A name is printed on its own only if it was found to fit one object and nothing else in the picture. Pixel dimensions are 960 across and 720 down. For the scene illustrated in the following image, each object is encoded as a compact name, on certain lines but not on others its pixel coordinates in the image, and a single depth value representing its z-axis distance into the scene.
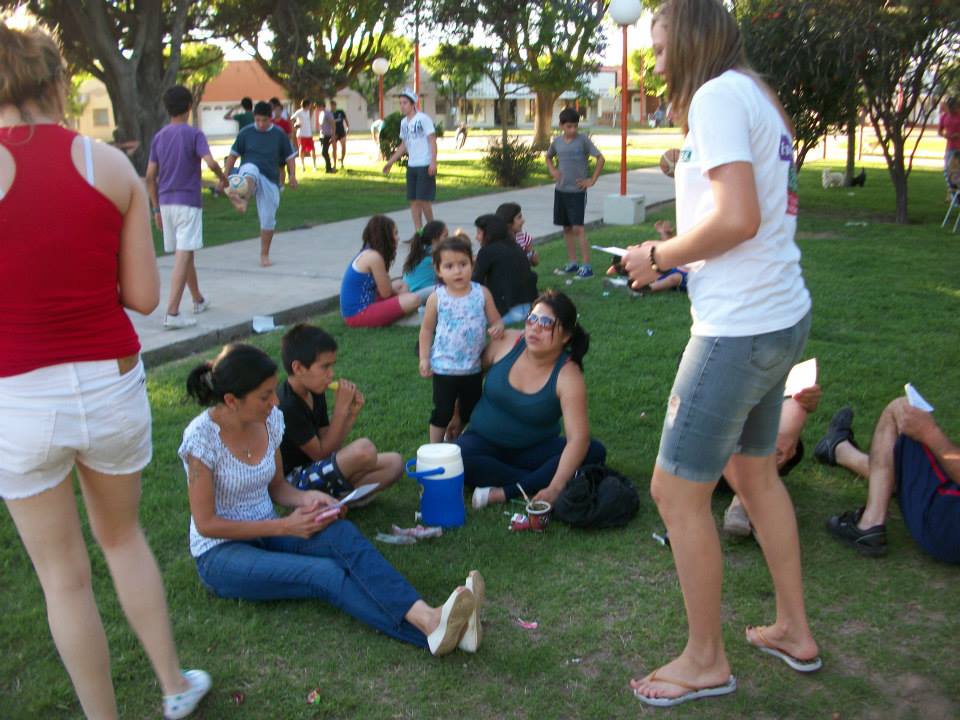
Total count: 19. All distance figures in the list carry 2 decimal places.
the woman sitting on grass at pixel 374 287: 7.33
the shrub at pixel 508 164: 19.25
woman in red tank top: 2.20
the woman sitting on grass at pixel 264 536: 3.11
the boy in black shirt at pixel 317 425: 3.88
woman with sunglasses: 4.20
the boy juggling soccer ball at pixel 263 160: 9.95
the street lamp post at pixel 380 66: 29.65
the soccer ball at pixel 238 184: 8.72
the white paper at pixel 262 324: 7.51
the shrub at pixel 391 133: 24.84
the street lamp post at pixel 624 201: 13.45
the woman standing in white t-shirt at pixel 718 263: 2.38
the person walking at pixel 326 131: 23.19
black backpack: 3.98
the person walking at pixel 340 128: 24.20
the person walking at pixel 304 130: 24.34
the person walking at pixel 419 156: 11.67
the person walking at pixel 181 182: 7.61
